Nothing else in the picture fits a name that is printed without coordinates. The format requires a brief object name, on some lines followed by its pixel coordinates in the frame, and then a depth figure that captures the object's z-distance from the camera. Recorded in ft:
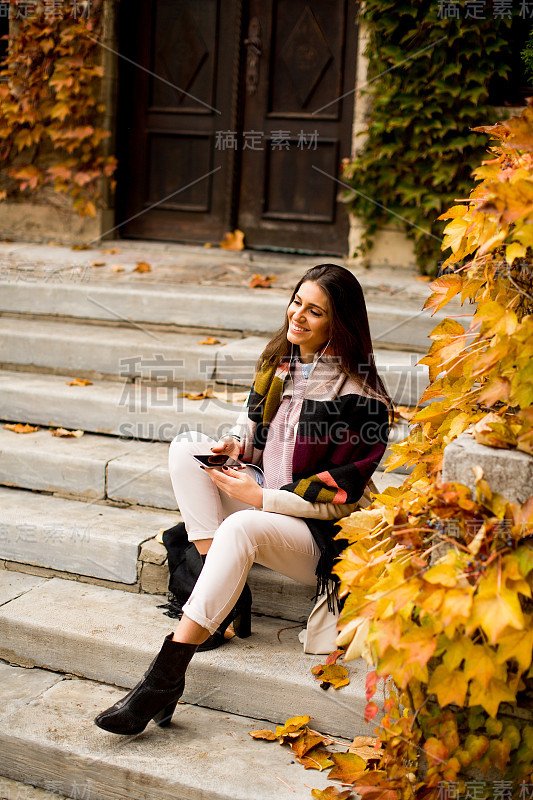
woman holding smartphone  7.15
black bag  8.38
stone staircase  7.10
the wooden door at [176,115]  18.35
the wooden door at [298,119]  17.46
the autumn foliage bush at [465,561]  5.05
